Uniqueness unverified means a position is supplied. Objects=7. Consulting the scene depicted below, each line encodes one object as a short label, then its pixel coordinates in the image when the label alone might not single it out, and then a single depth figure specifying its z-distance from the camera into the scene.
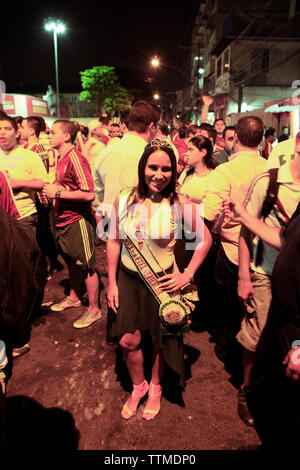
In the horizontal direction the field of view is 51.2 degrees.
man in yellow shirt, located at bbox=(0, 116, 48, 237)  3.91
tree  71.44
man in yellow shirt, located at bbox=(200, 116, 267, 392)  3.09
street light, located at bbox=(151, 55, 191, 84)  27.84
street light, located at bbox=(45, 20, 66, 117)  26.28
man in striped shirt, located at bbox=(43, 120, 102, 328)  3.85
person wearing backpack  2.19
